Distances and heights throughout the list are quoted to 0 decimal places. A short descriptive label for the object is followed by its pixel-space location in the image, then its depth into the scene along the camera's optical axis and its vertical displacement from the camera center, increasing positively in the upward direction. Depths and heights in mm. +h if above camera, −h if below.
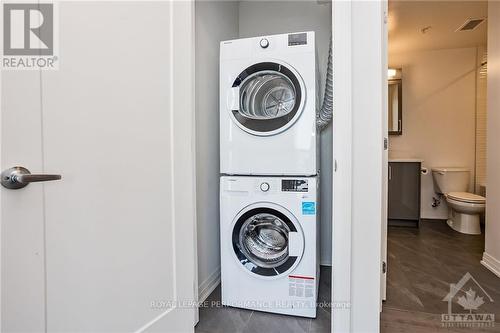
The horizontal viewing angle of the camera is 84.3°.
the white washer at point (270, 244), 1646 -553
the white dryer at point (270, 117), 1661 +297
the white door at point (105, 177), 787 -75
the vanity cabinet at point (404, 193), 3484 -454
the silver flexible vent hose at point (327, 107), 1758 +349
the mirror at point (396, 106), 3850 +719
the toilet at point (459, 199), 3125 -482
